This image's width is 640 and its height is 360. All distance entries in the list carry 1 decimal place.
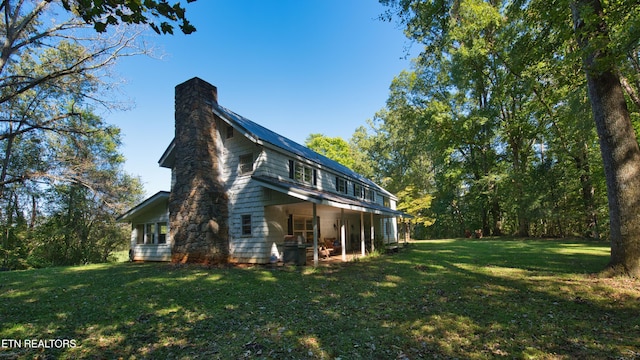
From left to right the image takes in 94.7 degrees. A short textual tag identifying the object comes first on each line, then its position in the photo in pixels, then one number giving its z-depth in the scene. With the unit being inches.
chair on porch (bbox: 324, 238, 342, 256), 652.0
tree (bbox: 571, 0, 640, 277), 283.9
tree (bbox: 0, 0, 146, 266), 535.8
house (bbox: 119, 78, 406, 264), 503.8
